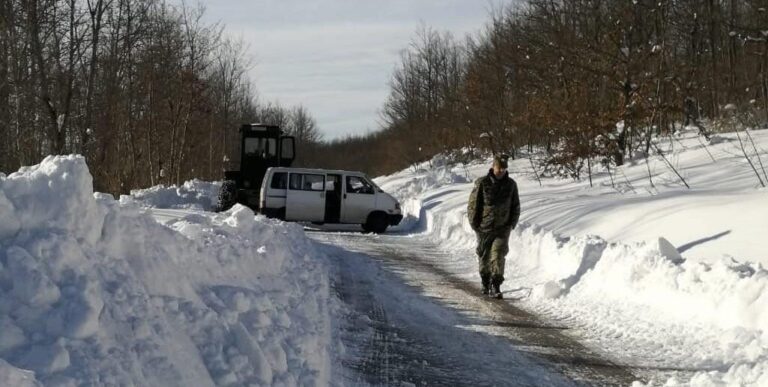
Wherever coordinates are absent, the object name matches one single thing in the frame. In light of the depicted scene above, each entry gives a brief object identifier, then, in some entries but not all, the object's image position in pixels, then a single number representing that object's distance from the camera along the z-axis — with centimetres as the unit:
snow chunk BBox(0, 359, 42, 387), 597
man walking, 1984
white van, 3966
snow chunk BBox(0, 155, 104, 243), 884
